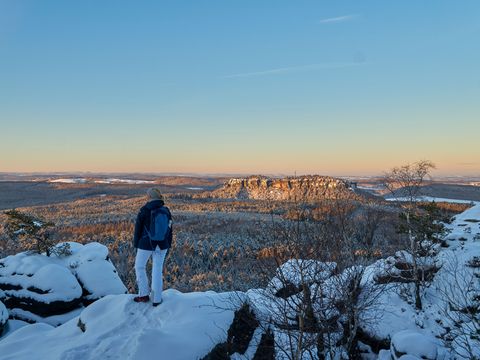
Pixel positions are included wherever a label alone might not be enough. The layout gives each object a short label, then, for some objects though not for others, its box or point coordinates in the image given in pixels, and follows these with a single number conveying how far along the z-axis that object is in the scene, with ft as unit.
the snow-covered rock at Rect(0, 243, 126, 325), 28.91
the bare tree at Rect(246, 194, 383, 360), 21.36
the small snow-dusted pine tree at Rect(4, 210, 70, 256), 31.71
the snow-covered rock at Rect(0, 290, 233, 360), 17.76
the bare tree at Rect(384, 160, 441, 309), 36.01
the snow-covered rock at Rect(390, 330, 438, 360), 21.65
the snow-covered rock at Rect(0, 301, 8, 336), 25.93
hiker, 21.35
